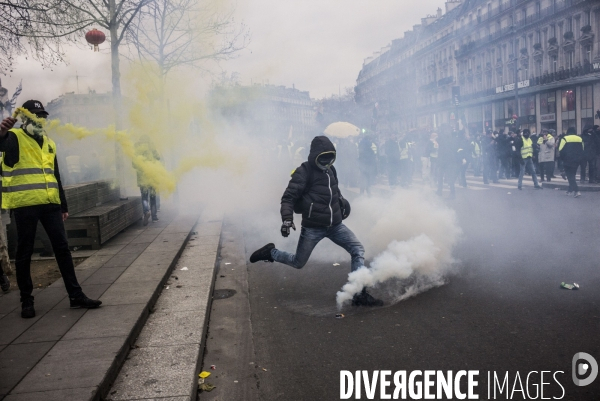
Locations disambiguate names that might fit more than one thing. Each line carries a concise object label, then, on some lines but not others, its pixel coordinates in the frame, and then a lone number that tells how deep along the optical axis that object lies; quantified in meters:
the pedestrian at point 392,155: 19.20
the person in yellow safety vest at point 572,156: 13.69
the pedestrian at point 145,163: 11.02
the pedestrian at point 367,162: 17.05
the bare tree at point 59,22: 8.21
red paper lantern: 11.45
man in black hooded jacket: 5.43
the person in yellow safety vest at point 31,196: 4.83
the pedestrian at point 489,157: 19.02
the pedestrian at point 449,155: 15.74
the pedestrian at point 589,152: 15.46
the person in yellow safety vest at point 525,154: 16.14
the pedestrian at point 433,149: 18.25
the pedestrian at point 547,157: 17.94
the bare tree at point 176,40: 18.94
